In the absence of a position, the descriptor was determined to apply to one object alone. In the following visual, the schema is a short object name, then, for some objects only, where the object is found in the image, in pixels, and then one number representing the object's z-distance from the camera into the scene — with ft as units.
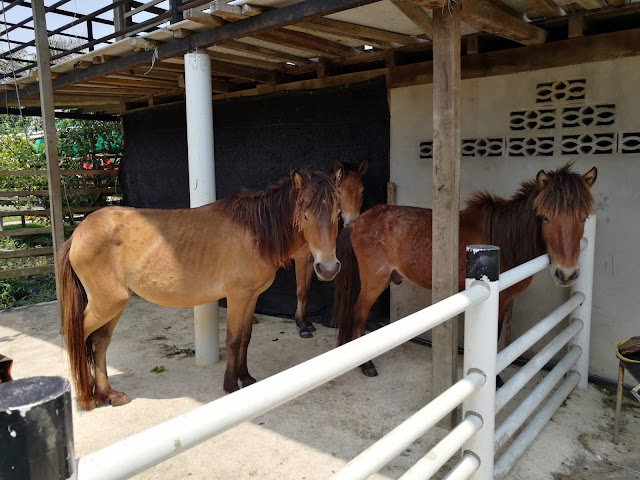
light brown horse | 10.02
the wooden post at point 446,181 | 7.89
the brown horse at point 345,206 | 13.53
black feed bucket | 7.27
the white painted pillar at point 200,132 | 11.66
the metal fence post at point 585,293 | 9.73
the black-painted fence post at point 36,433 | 1.87
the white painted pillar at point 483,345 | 5.78
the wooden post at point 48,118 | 14.38
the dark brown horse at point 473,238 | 8.79
